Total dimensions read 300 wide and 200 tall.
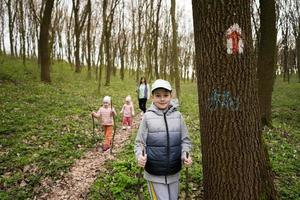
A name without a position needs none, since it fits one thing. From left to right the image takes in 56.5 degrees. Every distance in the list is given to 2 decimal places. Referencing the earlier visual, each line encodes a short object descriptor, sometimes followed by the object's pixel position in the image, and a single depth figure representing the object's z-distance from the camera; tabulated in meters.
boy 3.76
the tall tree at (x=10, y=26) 26.08
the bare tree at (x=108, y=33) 26.72
